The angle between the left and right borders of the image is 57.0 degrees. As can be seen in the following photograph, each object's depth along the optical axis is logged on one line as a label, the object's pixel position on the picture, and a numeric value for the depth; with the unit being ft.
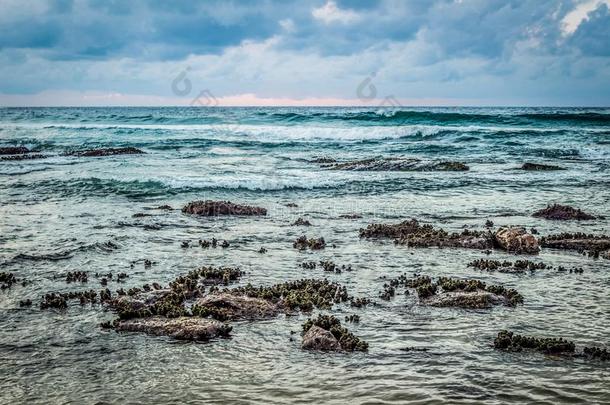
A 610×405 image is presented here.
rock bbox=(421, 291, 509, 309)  36.29
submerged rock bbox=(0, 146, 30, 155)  159.53
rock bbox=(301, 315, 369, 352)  29.19
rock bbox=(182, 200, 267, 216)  70.13
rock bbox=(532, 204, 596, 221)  66.68
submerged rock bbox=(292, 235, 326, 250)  52.85
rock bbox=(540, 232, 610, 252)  51.96
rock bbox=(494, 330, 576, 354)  28.96
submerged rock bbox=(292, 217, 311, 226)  63.74
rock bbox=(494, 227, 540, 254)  51.53
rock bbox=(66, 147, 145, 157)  152.35
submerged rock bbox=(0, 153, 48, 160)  143.74
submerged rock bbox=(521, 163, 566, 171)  117.91
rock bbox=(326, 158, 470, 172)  117.91
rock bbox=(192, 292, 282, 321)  33.86
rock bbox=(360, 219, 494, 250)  53.62
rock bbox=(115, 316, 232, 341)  31.09
